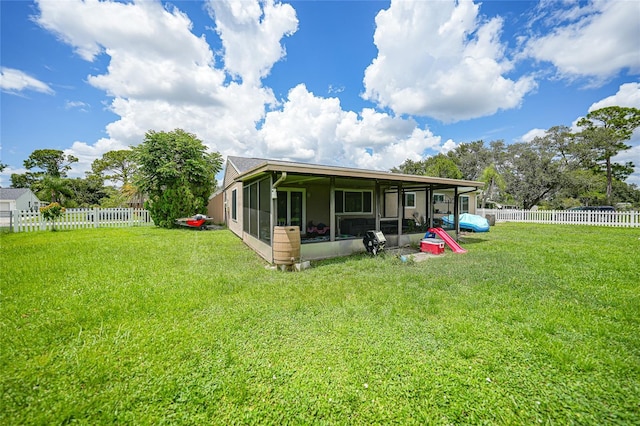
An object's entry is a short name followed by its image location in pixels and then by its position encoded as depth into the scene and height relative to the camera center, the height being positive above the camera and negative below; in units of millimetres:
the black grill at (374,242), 7352 -901
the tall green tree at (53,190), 22062 +2019
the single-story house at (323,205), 6465 +260
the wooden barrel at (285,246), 5715 -788
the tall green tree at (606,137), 24078 +7185
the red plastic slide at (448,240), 8105 -976
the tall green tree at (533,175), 23178 +3479
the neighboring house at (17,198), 26922 +1585
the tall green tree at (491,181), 24281 +3025
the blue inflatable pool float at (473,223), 12789 -621
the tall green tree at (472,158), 32469 +6979
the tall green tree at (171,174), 12875 +2006
